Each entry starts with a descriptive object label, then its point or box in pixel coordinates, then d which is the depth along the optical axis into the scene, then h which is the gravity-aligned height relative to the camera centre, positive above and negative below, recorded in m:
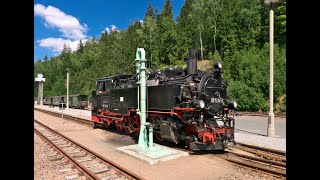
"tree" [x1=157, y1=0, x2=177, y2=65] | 47.34 +9.55
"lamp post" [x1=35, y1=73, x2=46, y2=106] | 57.23 +3.37
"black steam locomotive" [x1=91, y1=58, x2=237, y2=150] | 9.18 -0.40
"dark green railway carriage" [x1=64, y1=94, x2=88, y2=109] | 42.06 -0.89
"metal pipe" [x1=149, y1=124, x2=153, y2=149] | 9.04 -1.43
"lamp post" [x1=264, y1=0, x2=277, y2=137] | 12.72 +0.25
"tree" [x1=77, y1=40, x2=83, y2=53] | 93.93 +17.00
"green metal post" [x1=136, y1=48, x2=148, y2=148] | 9.45 -0.20
